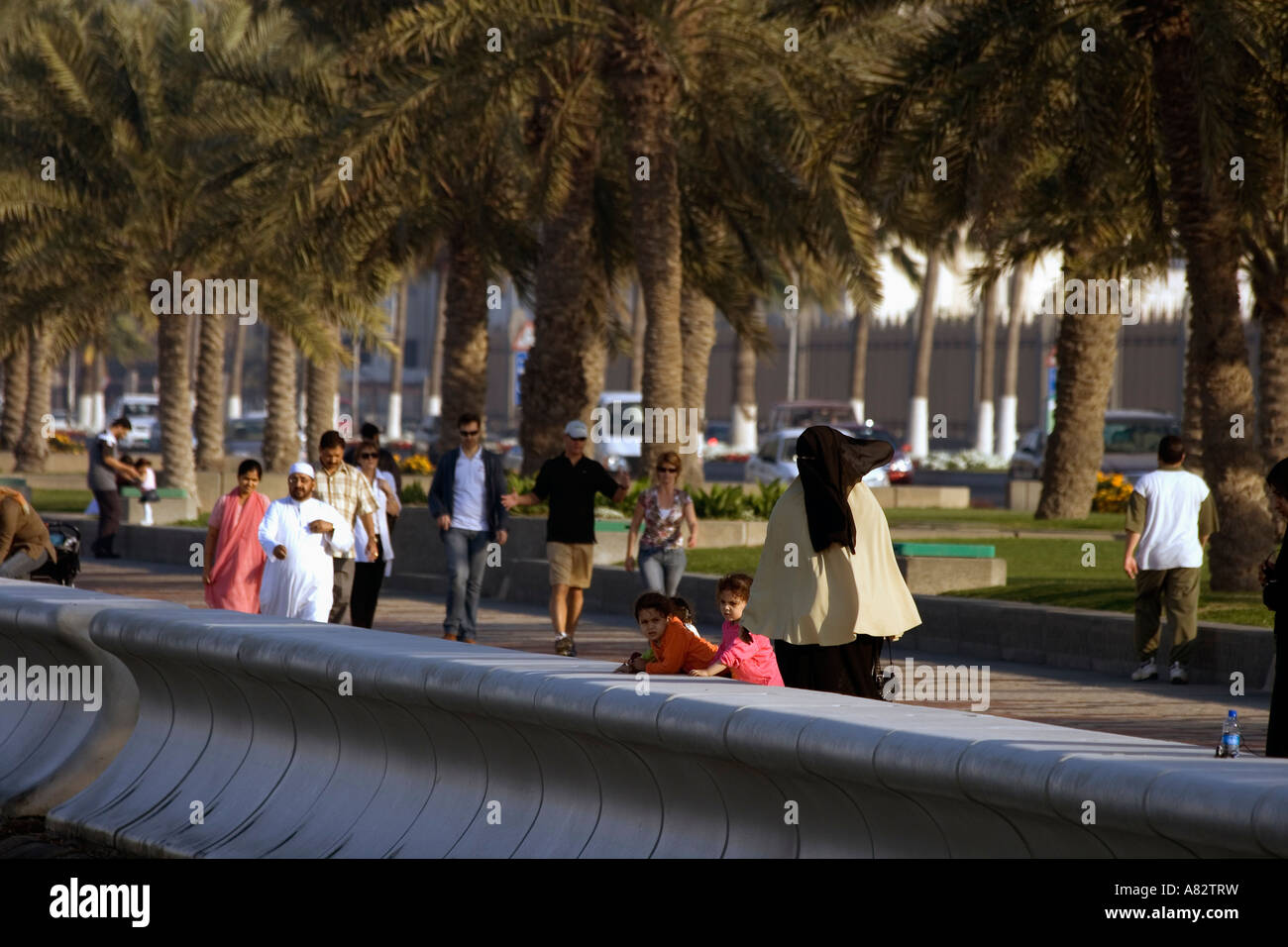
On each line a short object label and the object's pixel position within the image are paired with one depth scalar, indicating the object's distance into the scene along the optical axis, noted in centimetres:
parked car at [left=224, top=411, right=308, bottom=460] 5973
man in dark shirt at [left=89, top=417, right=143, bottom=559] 2658
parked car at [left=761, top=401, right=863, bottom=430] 4875
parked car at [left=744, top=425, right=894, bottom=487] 3734
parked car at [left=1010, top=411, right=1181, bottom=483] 3525
